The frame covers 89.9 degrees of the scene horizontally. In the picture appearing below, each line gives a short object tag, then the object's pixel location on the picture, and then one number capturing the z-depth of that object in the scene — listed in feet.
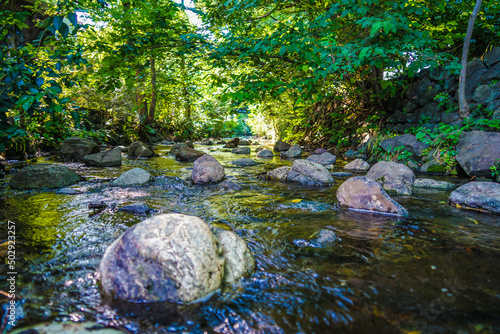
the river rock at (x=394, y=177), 14.35
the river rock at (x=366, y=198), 10.98
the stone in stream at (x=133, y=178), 15.50
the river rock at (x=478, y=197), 10.83
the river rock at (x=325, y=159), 25.00
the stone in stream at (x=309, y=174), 16.72
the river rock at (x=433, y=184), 15.39
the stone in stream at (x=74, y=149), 23.40
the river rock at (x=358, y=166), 21.87
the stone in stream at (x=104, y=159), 22.04
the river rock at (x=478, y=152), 16.25
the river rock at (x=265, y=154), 31.55
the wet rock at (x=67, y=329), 4.22
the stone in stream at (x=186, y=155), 26.35
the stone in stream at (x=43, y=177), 14.14
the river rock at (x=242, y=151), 35.40
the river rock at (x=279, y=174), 17.84
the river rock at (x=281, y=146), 38.63
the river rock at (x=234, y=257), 5.96
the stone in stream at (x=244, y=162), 24.36
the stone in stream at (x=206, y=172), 16.35
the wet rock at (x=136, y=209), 10.60
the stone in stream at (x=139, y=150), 28.53
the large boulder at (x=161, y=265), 5.14
